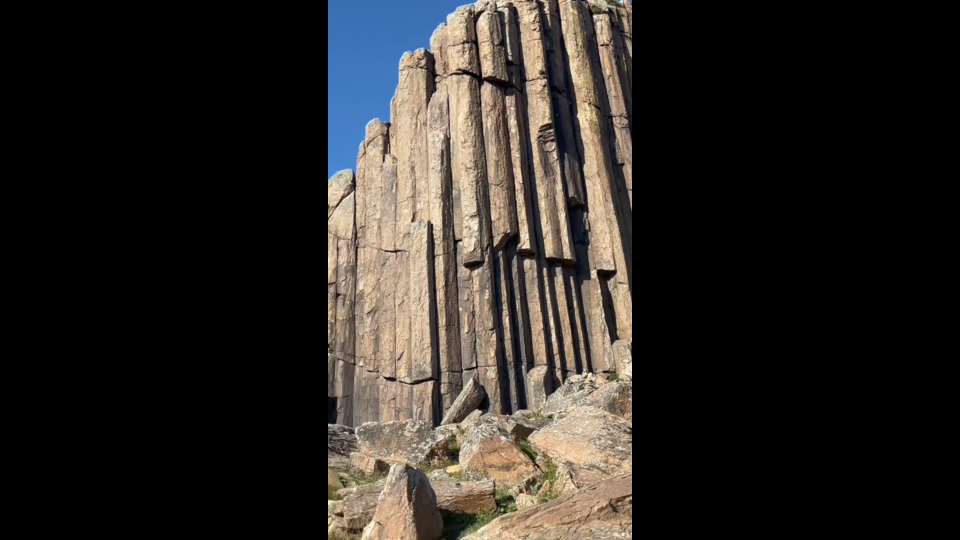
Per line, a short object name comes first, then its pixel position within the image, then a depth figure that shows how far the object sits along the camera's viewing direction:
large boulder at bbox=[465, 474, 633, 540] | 8.84
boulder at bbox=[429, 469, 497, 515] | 10.85
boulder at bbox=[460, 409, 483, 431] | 17.59
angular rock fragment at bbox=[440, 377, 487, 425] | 24.94
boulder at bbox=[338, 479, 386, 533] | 10.27
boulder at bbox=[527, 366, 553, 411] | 25.53
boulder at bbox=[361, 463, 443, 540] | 9.44
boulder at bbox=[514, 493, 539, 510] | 10.98
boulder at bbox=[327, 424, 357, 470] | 15.75
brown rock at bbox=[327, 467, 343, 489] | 12.73
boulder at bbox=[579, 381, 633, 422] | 15.52
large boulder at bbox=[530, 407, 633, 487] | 11.74
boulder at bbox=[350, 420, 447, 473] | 15.20
